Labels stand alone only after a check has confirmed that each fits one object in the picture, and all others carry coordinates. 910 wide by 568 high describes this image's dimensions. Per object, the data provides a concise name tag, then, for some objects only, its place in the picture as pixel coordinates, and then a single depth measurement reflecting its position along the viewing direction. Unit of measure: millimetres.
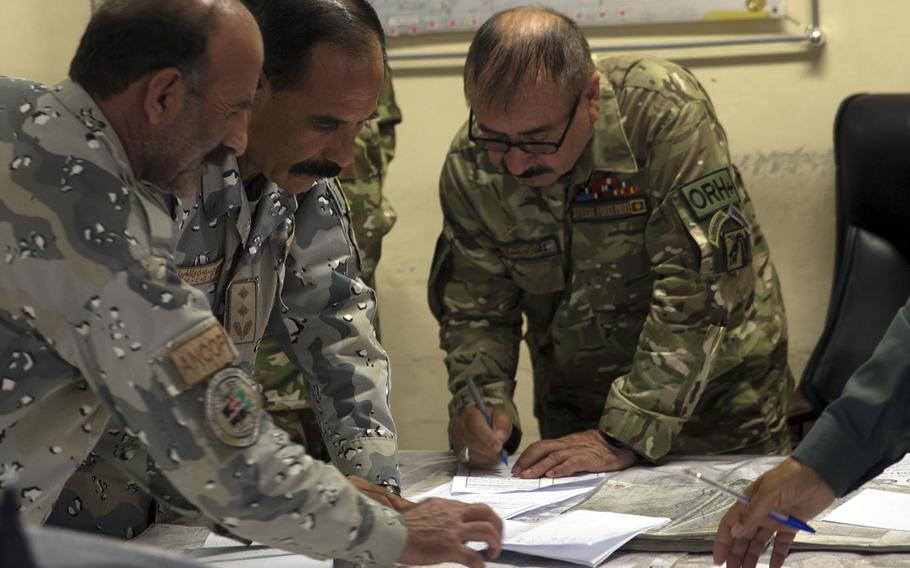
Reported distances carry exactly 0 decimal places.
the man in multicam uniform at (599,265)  3259
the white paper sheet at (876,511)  2842
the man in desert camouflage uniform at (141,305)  2550
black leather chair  3647
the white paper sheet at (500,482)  3098
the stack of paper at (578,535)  2790
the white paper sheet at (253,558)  2761
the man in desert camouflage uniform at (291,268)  2873
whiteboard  3942
